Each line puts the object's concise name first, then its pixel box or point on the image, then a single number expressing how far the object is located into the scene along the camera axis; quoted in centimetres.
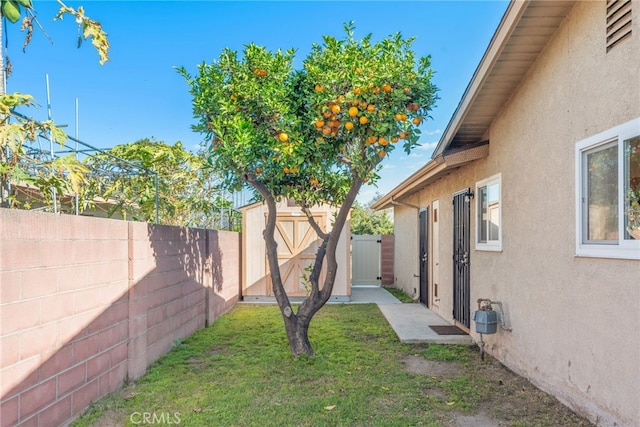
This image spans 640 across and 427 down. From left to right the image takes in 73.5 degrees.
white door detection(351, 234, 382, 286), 1459
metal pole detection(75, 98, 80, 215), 383
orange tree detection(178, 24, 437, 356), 482
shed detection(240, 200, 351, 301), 1044
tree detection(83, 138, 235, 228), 480
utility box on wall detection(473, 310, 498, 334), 531
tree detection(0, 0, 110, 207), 320
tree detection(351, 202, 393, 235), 2331
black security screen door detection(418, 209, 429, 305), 970
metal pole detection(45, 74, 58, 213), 353
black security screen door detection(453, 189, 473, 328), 678
